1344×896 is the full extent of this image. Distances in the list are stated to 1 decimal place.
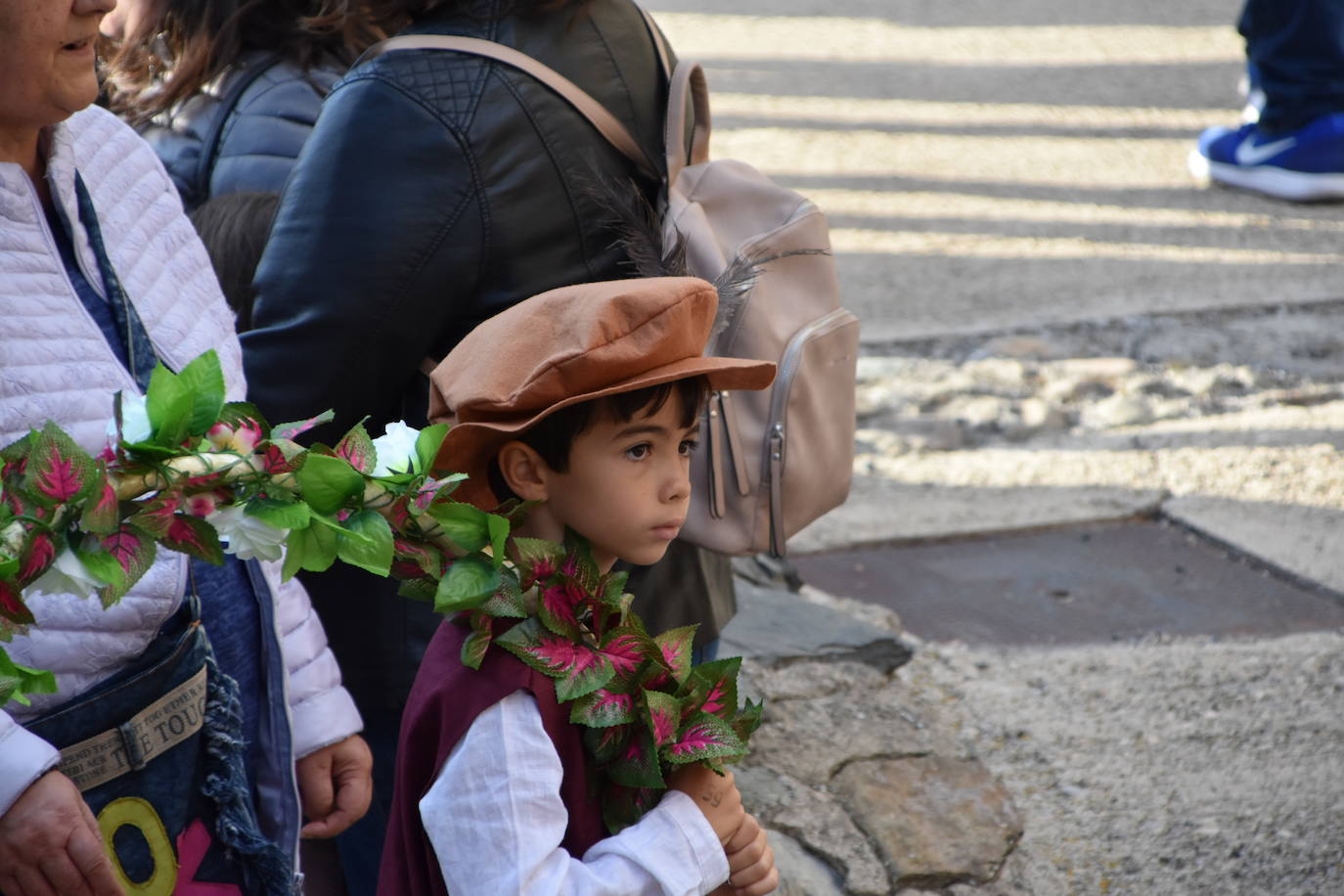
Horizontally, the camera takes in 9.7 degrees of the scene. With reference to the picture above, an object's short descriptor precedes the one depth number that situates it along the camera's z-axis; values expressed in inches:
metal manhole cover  323.6
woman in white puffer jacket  244.3
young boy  245.4
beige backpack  264.2
